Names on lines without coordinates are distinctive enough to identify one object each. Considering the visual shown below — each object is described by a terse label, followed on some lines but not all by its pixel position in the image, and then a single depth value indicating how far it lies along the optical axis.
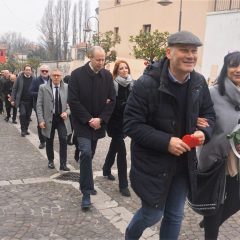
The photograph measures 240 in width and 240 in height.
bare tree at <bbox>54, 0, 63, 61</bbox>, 69.31
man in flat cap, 2.96
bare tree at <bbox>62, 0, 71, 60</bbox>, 70.56
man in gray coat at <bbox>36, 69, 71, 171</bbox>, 6.78
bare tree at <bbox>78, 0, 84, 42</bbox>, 72.06
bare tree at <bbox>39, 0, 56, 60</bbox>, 68.00
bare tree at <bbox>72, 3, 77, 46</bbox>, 71.66
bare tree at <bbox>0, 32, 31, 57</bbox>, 88.90
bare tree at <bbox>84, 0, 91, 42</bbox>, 72.44
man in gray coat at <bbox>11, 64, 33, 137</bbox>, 10.72
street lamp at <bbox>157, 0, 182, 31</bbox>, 16.33
